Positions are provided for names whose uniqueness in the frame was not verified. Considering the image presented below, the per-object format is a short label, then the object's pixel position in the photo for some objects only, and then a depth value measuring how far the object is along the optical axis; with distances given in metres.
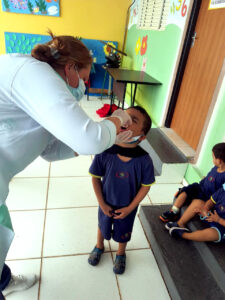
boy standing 1.16
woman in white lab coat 0.66
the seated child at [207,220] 1.45
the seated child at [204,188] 1.57
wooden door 2.04
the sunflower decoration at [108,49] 4.68
